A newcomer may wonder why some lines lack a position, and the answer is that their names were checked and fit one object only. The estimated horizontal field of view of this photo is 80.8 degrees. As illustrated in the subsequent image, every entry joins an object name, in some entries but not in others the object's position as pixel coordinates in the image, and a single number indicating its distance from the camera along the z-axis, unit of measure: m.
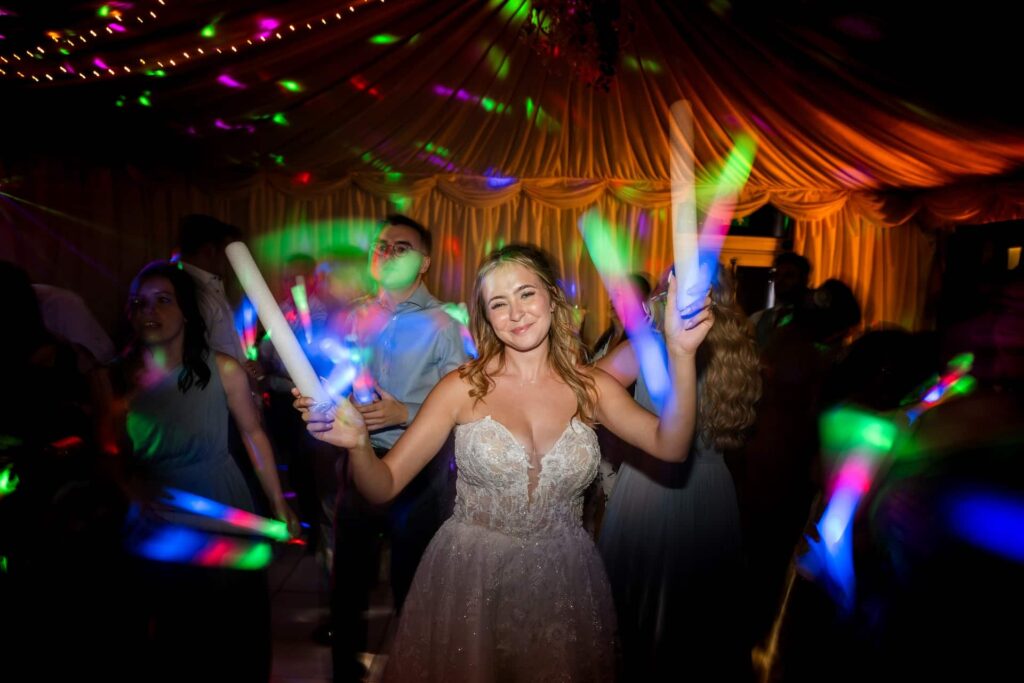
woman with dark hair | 2.24
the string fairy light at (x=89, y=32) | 2.75
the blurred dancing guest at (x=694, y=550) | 2.49
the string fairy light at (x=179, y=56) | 3.23
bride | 1.66
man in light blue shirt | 2.48
